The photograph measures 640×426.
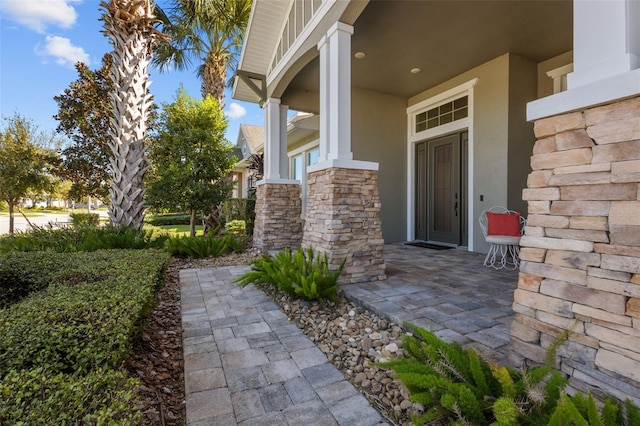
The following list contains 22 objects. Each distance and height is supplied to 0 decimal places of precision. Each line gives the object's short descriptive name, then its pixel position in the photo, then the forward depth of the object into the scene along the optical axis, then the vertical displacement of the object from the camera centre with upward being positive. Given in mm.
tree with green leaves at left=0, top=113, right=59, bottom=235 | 8844 +1397
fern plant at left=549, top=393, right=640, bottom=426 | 1099 -742
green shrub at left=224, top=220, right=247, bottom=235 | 9742 -473
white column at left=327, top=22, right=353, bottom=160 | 3998 +1554
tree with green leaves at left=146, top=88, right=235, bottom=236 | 7055 +1271
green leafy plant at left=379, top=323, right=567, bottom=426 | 1289 -793
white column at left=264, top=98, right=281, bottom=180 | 6681 +1557
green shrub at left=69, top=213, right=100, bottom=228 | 6730 -182
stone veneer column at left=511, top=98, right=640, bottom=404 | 1354 -190
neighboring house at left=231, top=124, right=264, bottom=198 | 14538 +3271
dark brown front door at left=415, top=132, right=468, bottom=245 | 6277 +473
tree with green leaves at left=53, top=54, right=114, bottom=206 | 8234 +2362
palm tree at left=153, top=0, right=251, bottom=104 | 8656 +5207
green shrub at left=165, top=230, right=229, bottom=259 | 6035 -663
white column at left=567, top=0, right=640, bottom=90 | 1460 +832
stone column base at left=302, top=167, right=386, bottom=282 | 3885 -132
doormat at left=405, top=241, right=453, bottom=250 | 6316 -704
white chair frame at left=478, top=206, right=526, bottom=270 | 4438 -576
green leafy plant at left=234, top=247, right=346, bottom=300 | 3283 -711
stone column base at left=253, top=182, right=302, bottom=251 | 6512 -102
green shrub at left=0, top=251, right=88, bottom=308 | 2812 -574
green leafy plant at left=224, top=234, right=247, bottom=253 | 6585 -685
